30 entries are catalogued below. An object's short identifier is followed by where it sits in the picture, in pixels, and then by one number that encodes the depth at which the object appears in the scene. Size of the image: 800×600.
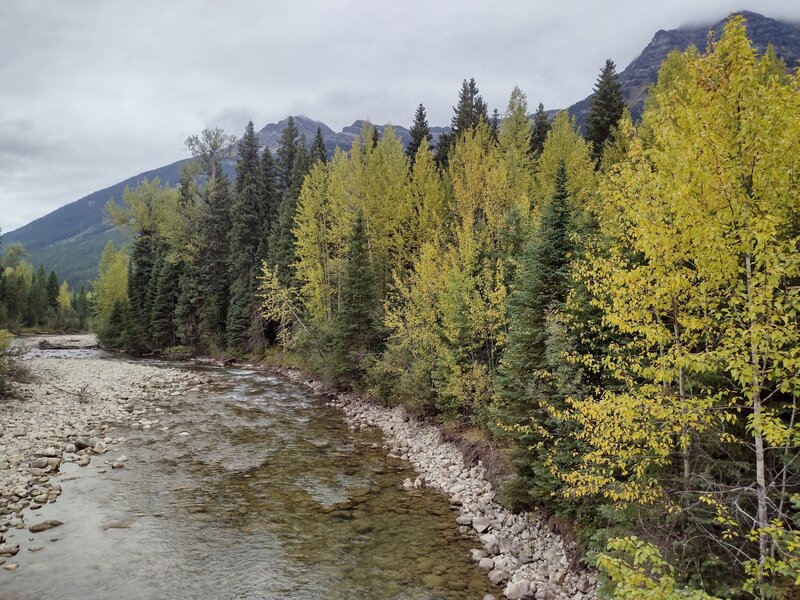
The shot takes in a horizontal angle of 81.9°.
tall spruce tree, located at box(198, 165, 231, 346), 53.03
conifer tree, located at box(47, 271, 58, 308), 97.36
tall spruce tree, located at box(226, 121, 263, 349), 49.28
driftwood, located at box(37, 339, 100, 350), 61.54
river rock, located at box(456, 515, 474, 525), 13.92
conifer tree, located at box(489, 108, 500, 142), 71.79
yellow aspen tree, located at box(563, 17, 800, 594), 6.23
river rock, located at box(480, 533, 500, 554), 12.26
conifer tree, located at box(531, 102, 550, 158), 52.28
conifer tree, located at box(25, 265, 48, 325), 88.38
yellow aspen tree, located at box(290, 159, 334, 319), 36.28
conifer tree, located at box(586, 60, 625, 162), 48.94
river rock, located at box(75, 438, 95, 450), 19.17
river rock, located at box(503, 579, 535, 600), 10.28
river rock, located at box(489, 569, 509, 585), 10.99
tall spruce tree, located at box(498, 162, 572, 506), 12.71
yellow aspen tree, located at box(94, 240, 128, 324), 65.00
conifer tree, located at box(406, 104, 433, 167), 59.97
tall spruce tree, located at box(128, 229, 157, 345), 60.19
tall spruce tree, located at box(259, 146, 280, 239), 52.80
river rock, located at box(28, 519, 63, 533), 12.45
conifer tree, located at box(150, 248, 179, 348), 57.44
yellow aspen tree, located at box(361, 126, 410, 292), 37.12
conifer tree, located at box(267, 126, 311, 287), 43.97
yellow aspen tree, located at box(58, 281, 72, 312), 98.95
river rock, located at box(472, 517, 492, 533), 13.45
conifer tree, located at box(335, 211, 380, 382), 30.48
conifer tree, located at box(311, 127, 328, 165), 58.12
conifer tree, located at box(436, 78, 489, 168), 59.19
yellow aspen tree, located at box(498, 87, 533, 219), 32.92
